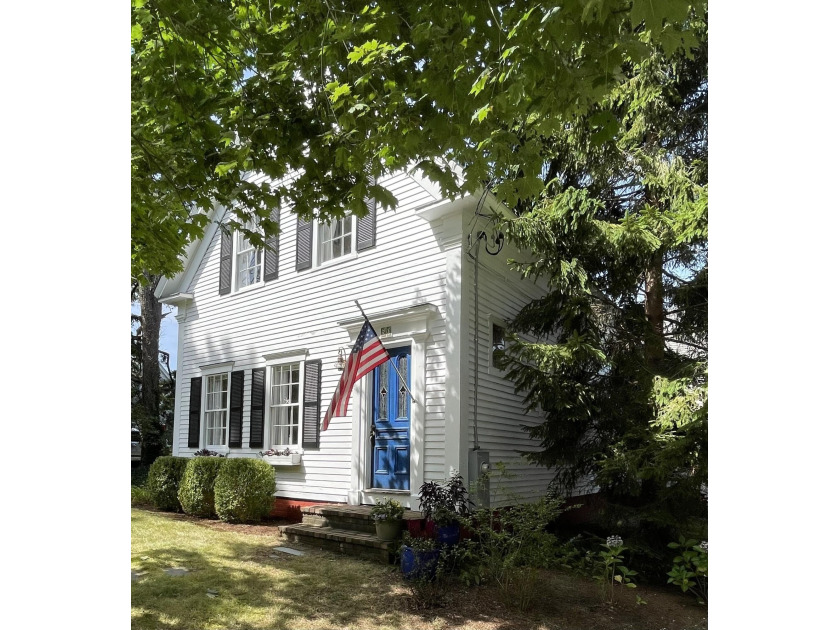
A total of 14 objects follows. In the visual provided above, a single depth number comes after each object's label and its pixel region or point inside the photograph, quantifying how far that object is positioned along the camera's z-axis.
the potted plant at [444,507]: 6.56
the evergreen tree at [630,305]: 6.64
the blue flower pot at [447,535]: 6.61
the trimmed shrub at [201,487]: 10.04
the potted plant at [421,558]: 6.10
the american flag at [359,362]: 7.45
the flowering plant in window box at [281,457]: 9.68
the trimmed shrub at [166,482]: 11.07
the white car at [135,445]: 17.02
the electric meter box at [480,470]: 7.39
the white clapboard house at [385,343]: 8.05
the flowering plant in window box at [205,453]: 11.21
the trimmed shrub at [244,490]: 9.42
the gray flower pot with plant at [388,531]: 7.13
